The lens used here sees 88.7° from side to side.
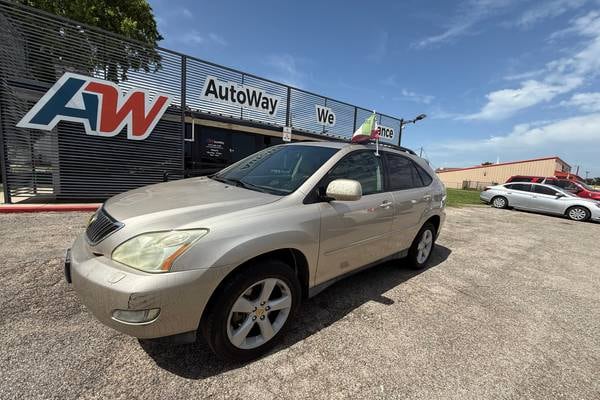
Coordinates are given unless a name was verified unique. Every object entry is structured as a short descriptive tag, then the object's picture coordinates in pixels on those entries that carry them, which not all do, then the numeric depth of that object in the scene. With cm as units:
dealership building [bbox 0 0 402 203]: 735
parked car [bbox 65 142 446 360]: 181
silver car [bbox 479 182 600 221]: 1269
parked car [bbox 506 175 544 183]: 1698
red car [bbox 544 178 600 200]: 1720
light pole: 1730
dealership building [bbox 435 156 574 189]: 4247
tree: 760
